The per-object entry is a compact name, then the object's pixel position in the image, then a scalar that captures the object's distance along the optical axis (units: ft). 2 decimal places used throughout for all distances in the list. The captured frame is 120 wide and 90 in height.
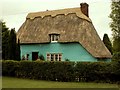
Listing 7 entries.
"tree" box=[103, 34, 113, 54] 175.07
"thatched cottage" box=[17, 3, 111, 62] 131.23
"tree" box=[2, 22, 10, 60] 121.89
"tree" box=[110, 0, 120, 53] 126.82
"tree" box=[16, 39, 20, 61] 120.78
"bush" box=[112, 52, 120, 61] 86.69
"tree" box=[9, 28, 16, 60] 119.03
